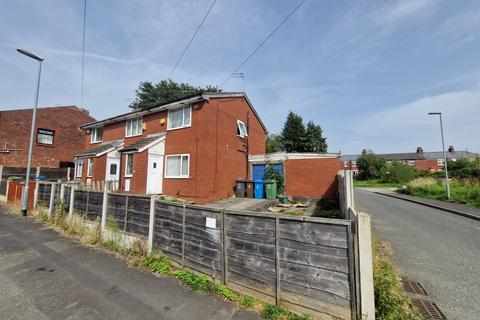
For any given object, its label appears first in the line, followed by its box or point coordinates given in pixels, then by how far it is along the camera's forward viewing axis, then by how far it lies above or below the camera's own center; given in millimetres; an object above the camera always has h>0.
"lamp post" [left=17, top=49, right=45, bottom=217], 10586 +1681
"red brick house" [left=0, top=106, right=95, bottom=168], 20781 +4152
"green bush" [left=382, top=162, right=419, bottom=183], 38375 +859
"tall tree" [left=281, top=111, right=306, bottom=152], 33281 +6475
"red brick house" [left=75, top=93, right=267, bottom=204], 12516 +1570
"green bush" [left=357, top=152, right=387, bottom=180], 48562 +2715
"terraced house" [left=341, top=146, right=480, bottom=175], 62219 +6322
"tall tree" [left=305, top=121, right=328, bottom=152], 33281 +5748
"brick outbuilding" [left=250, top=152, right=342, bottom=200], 14117 +345
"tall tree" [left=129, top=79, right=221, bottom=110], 38281 +14290
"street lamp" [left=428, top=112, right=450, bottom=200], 15996 +4597
